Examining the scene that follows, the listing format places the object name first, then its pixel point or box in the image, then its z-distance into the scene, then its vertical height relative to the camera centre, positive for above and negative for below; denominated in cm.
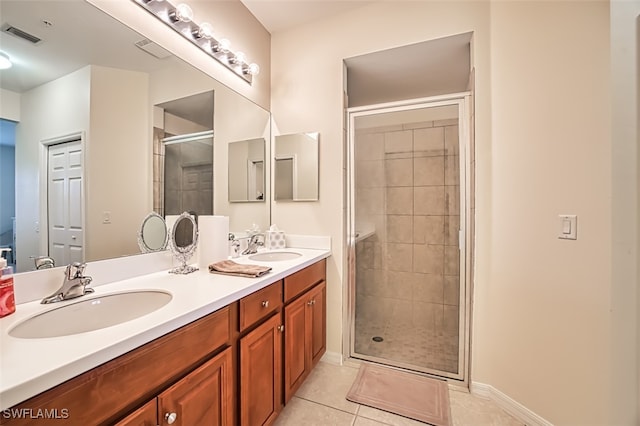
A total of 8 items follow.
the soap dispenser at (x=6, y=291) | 77 -24
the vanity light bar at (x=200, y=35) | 133 +103
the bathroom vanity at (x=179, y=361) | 55 -42
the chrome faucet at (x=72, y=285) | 91 -27
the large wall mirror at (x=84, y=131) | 91 +34
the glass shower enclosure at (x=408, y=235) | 200 -20
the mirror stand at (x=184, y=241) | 134 -15
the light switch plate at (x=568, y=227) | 122 -7
